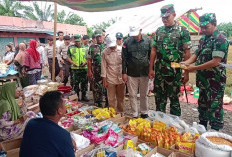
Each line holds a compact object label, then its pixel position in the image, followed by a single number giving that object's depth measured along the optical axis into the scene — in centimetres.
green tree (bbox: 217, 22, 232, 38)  3484
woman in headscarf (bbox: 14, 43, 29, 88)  605
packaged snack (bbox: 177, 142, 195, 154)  239
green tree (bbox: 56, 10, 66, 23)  4009
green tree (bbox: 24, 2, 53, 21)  3309
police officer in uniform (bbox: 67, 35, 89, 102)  557
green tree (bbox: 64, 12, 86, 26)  4138
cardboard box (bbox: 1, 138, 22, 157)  222
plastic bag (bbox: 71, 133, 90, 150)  248
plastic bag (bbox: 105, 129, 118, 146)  258
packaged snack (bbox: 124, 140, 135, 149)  251
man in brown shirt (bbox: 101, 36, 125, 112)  402
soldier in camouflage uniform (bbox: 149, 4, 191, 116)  327
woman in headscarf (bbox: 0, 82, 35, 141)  274
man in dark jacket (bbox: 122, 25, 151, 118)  377
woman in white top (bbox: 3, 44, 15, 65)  932
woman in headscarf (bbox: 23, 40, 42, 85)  607
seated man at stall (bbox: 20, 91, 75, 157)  155
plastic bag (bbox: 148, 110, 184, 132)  303
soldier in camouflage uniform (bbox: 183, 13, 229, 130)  281
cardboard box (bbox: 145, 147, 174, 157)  239
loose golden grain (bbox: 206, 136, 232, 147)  225
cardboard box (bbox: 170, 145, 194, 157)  233
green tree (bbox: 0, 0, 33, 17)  2945
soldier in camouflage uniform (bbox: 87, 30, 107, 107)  491
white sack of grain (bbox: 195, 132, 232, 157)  209
